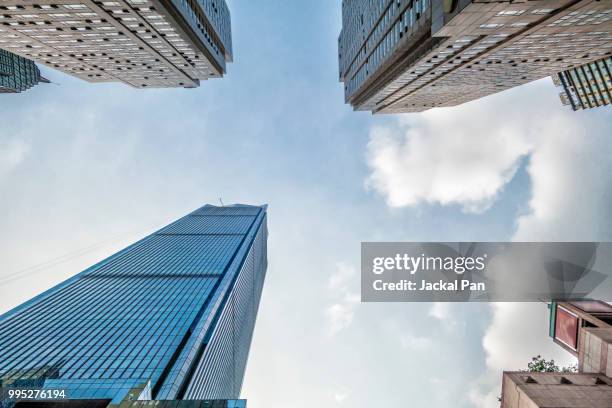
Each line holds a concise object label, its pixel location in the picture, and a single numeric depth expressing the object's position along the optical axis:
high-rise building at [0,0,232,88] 45.47
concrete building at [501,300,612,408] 26.33
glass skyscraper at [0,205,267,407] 59.47
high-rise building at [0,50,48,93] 133.52
